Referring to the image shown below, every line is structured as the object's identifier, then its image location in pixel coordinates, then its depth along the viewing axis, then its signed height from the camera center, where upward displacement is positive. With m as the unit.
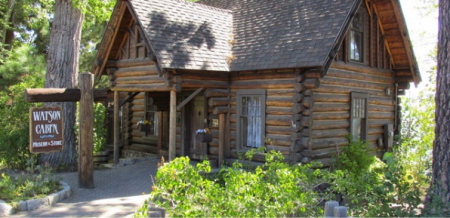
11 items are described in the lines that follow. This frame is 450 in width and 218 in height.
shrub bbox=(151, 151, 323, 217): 5.23 -1.03
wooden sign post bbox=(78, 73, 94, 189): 10.92 -0.26
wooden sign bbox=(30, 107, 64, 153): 9.98 -0.37
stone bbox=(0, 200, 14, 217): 8.41 -1.92
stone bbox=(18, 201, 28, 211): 8.88 -1.94
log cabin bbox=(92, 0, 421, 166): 11.93 +1.37
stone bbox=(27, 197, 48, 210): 9.01 -1.93
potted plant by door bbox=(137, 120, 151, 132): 16.08 -0.44
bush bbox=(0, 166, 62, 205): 9.17 -1.70
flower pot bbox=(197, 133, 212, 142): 13.11 -0.69
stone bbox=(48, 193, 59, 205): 9.43 -1.91
